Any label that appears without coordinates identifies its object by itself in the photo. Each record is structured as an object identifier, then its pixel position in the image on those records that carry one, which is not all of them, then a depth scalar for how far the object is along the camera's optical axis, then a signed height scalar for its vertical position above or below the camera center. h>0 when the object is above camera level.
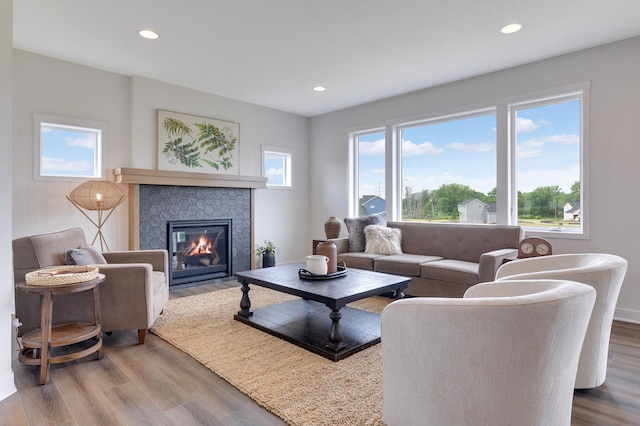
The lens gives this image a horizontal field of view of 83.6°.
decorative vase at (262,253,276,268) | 5.52 -0.72
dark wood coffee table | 2.54 -0.94
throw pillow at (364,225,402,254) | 4.43 -0.34
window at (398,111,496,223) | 4.46 +0.59
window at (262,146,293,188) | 5.93 +0.79
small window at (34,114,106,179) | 3.84 +0.76
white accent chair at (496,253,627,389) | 1.85 -0.37
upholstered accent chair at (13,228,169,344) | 2.52 -0.60
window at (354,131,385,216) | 5.59 +0.65
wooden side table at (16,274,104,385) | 2.17 -0.80
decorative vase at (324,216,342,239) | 5.14 -0.22
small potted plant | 5.53 -0.63
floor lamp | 3.74 +0.19
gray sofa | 3.49 -0.51
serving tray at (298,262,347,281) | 3.01 -0.53
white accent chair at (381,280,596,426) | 1.19 -0.51
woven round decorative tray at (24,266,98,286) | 2.16 -0.39
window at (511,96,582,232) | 3.79 +0.54
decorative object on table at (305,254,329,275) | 3.04 -0.44
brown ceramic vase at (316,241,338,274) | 3.15 -0.36
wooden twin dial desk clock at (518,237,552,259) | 3.36 -0.34
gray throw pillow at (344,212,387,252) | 4.71 -0.19
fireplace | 4.74 -0.51
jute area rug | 1.87 -1.02
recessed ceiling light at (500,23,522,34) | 3.10 +1.63
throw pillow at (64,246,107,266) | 2.65 -0.33
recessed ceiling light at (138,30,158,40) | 3.26 +1.66
